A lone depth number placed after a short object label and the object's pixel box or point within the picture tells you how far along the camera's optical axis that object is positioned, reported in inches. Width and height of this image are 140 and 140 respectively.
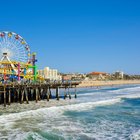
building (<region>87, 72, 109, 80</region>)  7313.0
